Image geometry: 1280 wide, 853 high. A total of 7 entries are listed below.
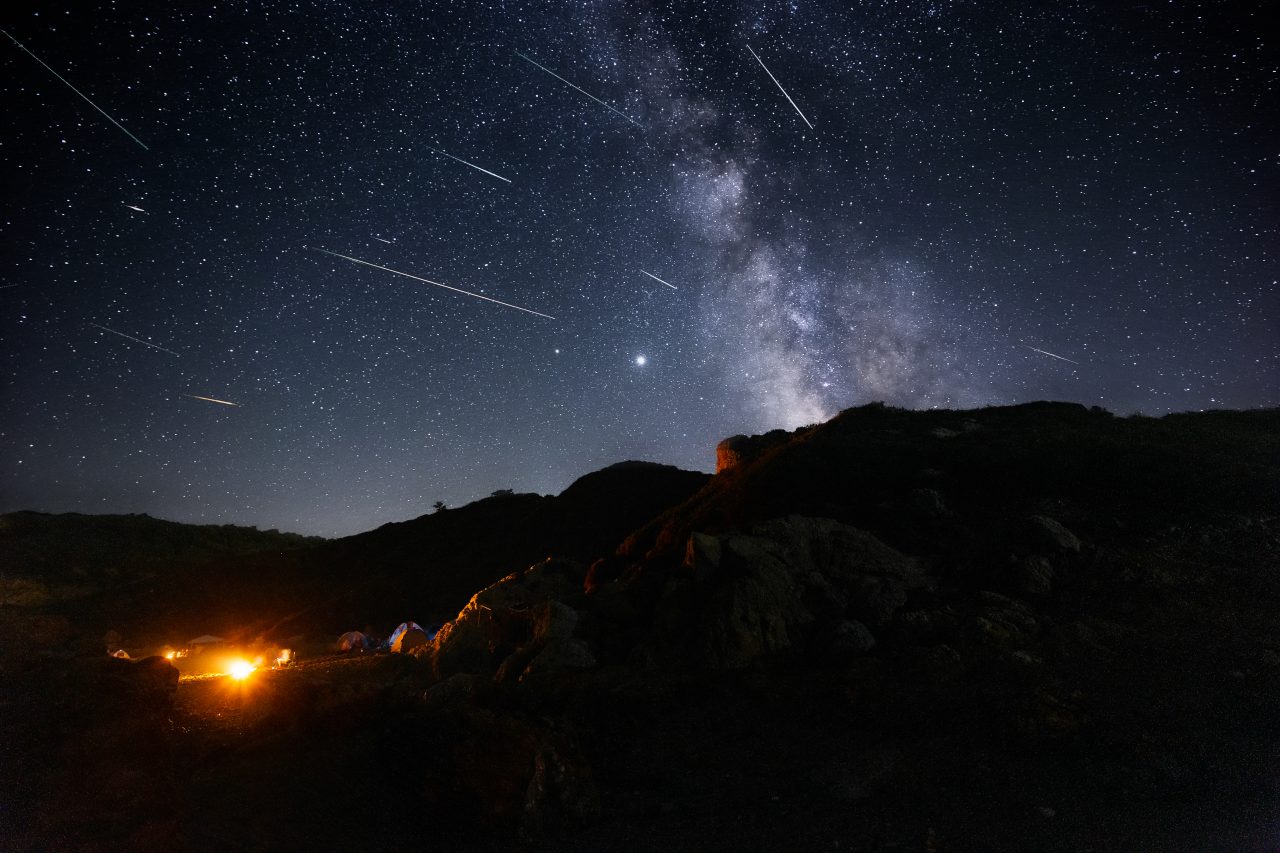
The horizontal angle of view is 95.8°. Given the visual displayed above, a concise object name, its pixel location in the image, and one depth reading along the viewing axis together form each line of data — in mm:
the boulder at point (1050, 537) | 12477
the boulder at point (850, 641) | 10445
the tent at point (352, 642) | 24516
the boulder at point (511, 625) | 12680
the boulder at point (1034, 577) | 11461
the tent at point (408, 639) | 21981
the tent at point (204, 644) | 27016
